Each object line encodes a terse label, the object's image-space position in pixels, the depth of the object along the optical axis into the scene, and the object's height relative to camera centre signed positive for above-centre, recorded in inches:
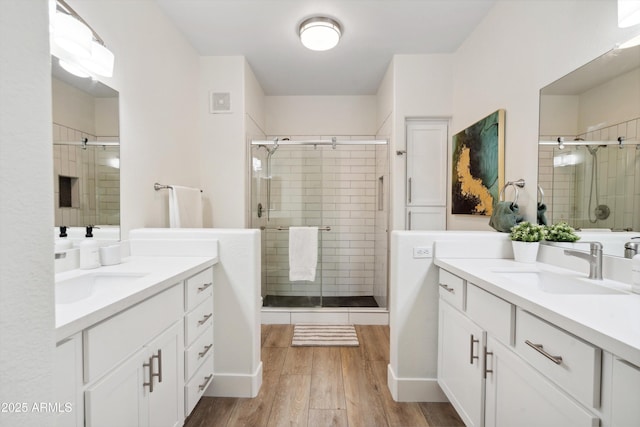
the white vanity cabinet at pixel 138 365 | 33.1 -21.9
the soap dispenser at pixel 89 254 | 55.2 -9.5
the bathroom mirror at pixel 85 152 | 53.3 +10.9
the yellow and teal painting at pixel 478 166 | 82.9 +13.3
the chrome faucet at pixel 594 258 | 48.6 -8.6
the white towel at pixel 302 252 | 118.8 -18.9
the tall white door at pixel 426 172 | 115.8 +14.0
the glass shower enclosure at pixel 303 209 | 123.4 -1.3
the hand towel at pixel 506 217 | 70.3 -2.4
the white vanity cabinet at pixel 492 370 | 32.6 -23.6
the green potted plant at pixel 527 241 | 62.1 -7.4
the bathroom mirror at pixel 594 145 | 47.0 +11.8
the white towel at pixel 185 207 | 83.7 -0.4
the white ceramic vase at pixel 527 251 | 62.2 -9.5
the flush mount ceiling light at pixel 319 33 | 89.2 +55.1
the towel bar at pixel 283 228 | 124.5 -9.6
